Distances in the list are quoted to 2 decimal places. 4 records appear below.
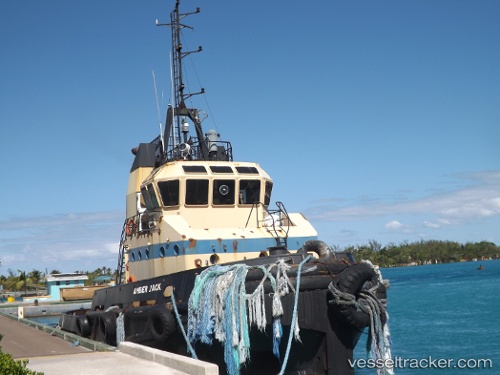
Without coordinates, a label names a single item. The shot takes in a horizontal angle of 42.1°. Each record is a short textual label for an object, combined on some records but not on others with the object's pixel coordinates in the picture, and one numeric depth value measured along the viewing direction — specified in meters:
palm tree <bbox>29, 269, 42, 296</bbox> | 77.50
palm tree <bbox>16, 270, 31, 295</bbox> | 72.97
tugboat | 12.21
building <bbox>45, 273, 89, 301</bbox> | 50.66
